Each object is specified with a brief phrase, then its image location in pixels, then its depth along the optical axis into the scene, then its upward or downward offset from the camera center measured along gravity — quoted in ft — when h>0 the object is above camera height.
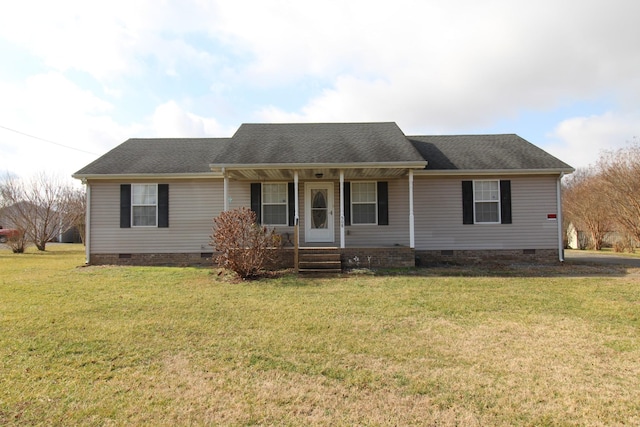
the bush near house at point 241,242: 30.32 -0.95
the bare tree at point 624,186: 58.95 +6.13
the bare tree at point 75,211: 81.91 +4.73
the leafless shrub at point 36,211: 70.44 +4.29
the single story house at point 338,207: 39.99 +2.34
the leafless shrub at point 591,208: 66.43 +3.45
